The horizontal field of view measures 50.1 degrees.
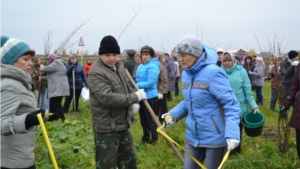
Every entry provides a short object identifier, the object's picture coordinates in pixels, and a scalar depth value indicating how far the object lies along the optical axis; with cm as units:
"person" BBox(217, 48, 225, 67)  730
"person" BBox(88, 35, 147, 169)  342
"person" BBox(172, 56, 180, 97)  1252
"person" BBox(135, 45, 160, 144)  549
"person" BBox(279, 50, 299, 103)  708
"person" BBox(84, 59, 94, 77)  1378
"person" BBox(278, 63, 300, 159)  426
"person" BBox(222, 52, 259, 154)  478
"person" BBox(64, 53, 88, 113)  909
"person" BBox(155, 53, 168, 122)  746
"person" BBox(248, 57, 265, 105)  1041
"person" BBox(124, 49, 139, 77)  706
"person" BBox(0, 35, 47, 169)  244
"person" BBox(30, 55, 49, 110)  793
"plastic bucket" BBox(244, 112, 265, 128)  435
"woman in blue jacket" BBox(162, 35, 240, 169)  278
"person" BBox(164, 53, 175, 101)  1075
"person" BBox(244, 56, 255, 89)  1121
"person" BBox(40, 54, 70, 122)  751
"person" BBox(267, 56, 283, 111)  496
